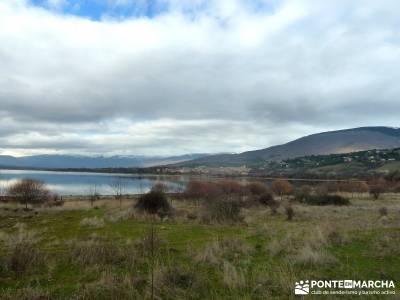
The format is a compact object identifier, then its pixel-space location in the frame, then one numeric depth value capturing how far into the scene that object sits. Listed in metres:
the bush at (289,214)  26.68
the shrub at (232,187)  58.88
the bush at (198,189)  52.89
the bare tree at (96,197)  60.28
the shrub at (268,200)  40.14
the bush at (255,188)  58.52
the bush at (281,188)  72.09
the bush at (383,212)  27.26
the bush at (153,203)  29.85
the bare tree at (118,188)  61.01
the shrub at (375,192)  58.26
